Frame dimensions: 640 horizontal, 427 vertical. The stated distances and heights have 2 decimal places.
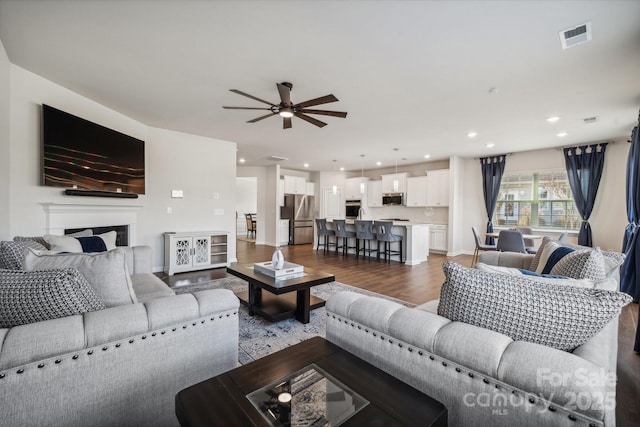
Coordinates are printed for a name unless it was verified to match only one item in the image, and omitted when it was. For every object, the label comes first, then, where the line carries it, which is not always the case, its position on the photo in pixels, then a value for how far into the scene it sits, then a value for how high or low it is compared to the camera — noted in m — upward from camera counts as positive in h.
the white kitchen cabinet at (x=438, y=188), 7.42 +0.61
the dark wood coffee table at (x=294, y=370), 0.82 -0.63
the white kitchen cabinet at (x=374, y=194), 9.10 +0.54
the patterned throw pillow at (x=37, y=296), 1.06 -0.35
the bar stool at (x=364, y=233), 6.46 -0.56
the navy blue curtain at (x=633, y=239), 3.46 -0.38
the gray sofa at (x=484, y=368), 0.73 -0.51
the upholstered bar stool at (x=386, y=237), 6.07 -0.60
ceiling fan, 2.81 +1.14
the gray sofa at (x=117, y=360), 0.93 -0.61
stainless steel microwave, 8.45 +0.34
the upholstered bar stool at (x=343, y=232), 6.97 -0.57
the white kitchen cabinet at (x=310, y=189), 9.57 +0.72
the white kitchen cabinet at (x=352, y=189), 9.50 +0.73
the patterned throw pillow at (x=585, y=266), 1.46 -0.31
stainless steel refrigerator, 8.96 -0.22
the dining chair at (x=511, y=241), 4.85 -0.56
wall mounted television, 3.00 +0.67
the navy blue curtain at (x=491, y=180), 6.85 +0.77
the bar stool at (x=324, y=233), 7.52 -0.64
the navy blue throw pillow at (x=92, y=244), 2.45 -0.32
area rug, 2.28 -1.16
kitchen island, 6.01 -0.69
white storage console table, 4.77 -0.76
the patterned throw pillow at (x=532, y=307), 0.94 -0.35
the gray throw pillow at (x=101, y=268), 1.36 -0.30
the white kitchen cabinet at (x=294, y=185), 8.93 +0.83
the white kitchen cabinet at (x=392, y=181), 8.34 +0.88
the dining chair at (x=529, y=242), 5.20 -0.67
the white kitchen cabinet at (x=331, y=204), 9.69 +0.19
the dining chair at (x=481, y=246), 5.67 -0.77
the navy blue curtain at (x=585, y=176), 5.56 +0.72
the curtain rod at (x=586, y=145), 5.47 +1.38
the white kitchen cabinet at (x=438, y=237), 7.51 -0.75
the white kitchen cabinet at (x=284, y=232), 8.88 -0.75
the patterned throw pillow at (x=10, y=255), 1.65 -0.29
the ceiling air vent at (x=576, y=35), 2.11 +1.39
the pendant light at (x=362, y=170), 7.20 +1.40
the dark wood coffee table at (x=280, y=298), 2.68 -0.95
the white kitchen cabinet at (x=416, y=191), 7.91 +0.54
